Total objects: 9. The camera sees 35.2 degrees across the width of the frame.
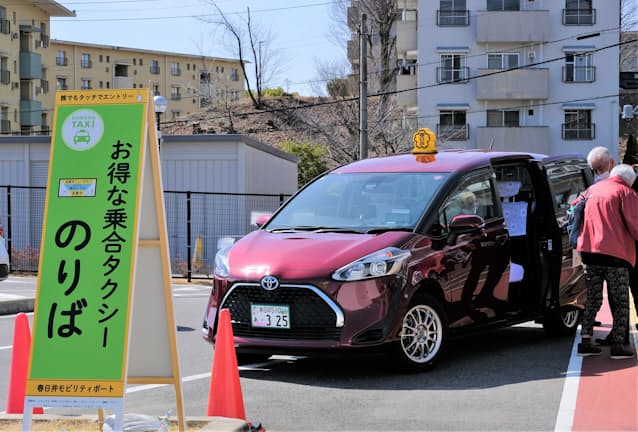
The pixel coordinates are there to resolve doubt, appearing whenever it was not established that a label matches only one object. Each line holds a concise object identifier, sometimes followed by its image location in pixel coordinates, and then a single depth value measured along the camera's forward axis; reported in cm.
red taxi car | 810
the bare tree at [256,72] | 7169
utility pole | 3003
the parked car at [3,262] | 1298
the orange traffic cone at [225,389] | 643
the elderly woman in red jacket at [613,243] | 883
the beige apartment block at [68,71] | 5859
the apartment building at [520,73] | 5103
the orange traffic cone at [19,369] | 666
